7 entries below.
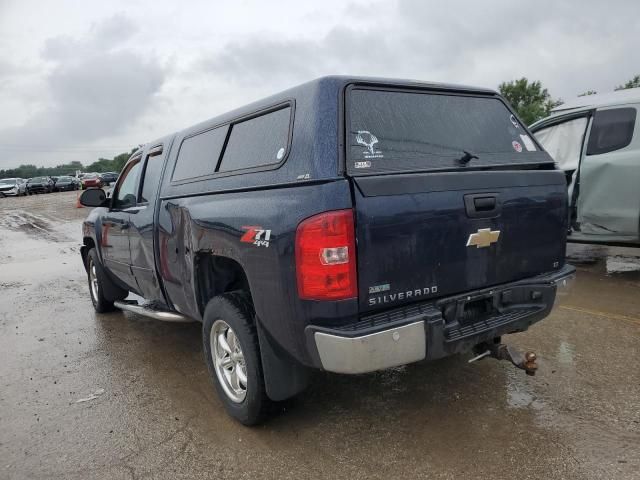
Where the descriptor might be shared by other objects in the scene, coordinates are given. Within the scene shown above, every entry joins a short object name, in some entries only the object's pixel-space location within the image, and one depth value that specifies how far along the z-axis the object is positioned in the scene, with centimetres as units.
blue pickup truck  244
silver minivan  570
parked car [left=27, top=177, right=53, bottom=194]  4003
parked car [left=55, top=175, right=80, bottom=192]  4244
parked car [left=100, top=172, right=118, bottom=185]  4589
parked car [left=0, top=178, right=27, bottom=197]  3778
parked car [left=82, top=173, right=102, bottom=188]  3822
